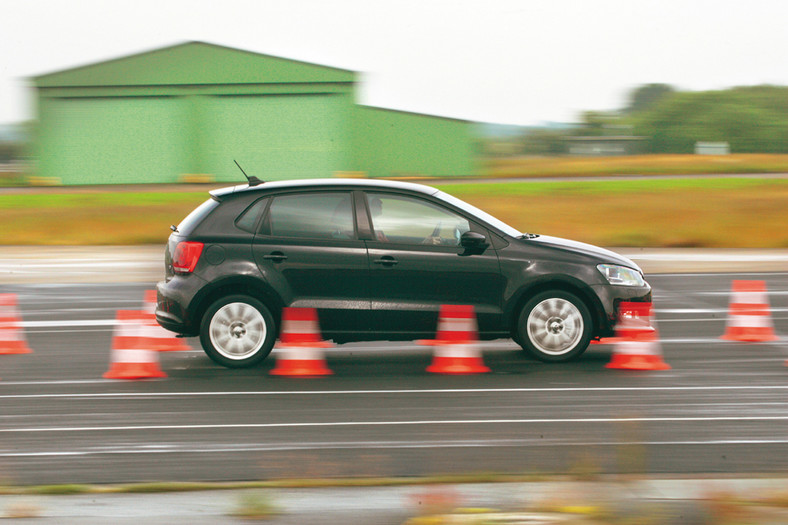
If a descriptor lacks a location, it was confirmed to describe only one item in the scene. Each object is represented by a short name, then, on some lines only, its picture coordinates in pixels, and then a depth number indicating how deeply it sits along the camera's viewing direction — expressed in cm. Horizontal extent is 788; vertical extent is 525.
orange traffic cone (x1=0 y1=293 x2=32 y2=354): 2102
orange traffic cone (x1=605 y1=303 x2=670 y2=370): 1825
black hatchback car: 1823
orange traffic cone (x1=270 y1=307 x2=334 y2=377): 1787
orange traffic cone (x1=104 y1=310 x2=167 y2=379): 1794
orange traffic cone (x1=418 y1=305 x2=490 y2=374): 1794
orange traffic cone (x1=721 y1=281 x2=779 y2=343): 2155
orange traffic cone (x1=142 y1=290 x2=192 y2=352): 2039
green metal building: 7944
